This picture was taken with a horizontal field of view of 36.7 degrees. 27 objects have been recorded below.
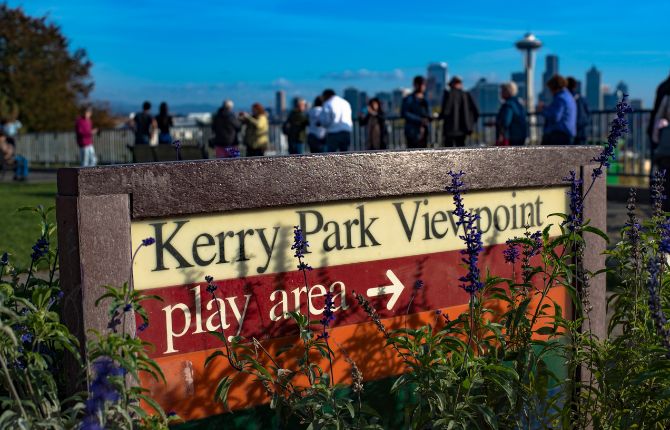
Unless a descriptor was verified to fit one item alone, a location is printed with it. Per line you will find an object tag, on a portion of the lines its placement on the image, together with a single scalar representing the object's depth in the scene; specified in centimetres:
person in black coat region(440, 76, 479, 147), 1686
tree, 4825
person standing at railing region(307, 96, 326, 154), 1708
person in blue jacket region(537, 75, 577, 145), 1320
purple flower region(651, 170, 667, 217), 328
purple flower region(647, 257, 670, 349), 250
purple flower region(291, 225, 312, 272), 286
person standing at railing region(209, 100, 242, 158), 1958
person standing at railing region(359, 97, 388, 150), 1913
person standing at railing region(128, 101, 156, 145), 2302
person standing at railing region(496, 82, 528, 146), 1563
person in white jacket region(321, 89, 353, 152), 1653
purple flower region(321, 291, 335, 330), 289
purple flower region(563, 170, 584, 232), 317
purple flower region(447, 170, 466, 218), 283
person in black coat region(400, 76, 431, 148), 1738
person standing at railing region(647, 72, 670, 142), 1007
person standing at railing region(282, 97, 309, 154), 1930
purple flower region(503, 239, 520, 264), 326
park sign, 273
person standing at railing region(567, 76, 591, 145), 1677
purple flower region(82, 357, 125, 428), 204
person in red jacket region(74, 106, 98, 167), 2359
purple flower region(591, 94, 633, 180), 327
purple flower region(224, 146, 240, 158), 390
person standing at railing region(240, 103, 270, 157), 1959
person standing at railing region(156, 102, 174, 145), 2139
